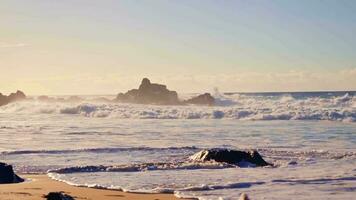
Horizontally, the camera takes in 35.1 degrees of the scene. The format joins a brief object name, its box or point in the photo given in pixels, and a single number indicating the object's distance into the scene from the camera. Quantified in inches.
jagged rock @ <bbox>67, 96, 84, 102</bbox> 4183.1
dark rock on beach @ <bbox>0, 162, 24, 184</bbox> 606.1
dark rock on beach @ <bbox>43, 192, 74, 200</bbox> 396.8
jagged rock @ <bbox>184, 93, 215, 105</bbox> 3479.3
